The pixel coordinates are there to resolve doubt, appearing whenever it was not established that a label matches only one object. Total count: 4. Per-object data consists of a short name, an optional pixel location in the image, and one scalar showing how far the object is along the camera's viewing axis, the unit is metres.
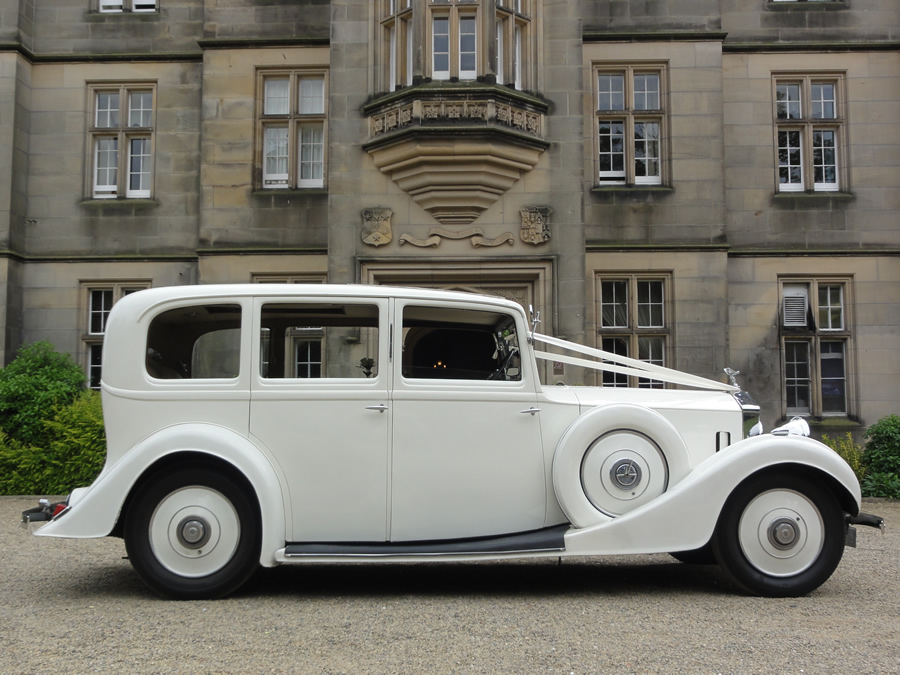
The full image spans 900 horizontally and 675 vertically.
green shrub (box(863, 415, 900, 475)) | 10.58
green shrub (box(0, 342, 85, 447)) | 10.88
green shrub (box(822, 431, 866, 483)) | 10.72
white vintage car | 5.16
